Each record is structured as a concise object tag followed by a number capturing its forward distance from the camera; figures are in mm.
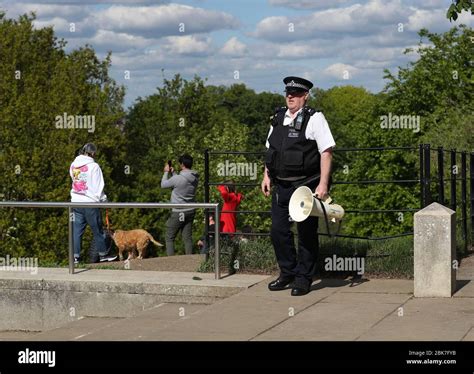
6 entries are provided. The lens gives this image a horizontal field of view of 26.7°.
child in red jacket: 14250
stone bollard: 9078
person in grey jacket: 14430
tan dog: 18019
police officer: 9094
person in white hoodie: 12969
